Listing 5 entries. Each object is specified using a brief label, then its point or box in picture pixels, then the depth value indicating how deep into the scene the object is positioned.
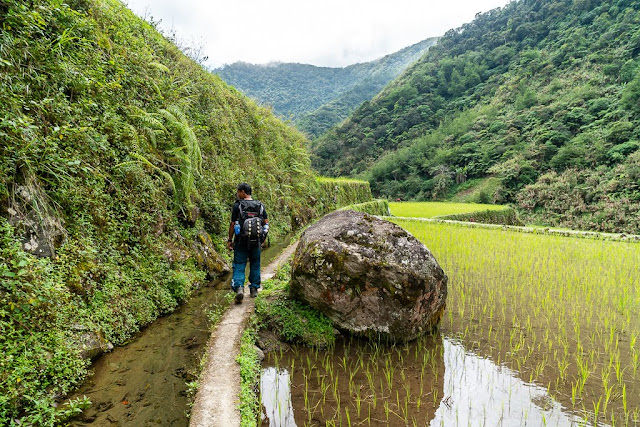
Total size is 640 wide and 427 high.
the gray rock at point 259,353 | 4.03
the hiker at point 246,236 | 5.40
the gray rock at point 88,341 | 3.44
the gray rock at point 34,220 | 3.33
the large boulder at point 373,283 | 4.43
